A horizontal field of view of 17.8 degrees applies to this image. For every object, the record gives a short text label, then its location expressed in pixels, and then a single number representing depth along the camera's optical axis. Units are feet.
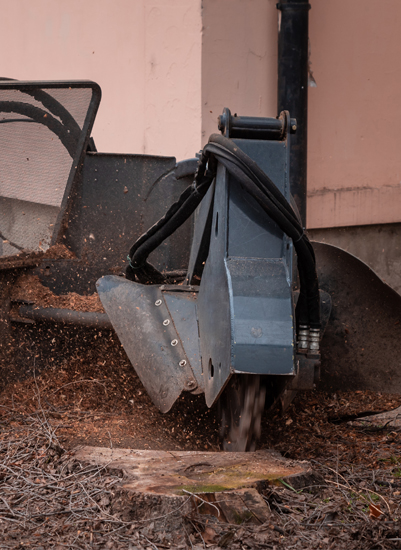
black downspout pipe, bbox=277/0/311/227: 29.65
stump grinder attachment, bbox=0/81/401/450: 13.68
